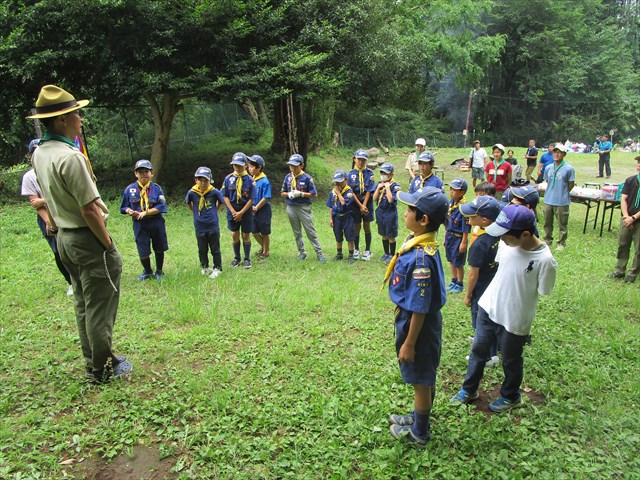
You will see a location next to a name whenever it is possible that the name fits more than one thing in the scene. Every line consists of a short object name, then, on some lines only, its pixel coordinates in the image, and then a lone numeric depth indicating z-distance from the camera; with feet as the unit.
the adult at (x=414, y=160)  35.68
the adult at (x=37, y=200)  18.28
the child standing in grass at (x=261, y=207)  26.04
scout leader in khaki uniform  11.63
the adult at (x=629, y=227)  23.00
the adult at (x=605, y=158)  65.31
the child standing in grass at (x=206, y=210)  23.27
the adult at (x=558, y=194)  29.37
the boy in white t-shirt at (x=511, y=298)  11.47
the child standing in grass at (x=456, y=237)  21.42
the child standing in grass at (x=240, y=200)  25.59
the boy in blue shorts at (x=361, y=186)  27.27
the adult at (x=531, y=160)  51.49
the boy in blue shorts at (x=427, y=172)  23.44
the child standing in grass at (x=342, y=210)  26.86
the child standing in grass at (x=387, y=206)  25.66
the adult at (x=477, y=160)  51.19
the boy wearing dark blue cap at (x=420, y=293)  10.14
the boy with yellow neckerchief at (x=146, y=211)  21.86
